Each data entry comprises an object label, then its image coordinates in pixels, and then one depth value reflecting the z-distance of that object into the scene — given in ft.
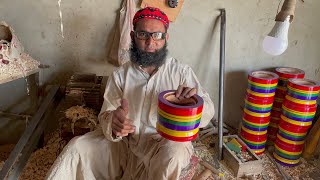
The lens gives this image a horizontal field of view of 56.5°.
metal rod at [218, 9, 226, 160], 7.23
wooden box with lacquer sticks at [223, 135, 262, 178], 6.95
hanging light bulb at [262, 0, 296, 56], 4.12
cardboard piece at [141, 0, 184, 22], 7.14
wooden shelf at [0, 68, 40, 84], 6.03
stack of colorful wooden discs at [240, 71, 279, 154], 7.30
